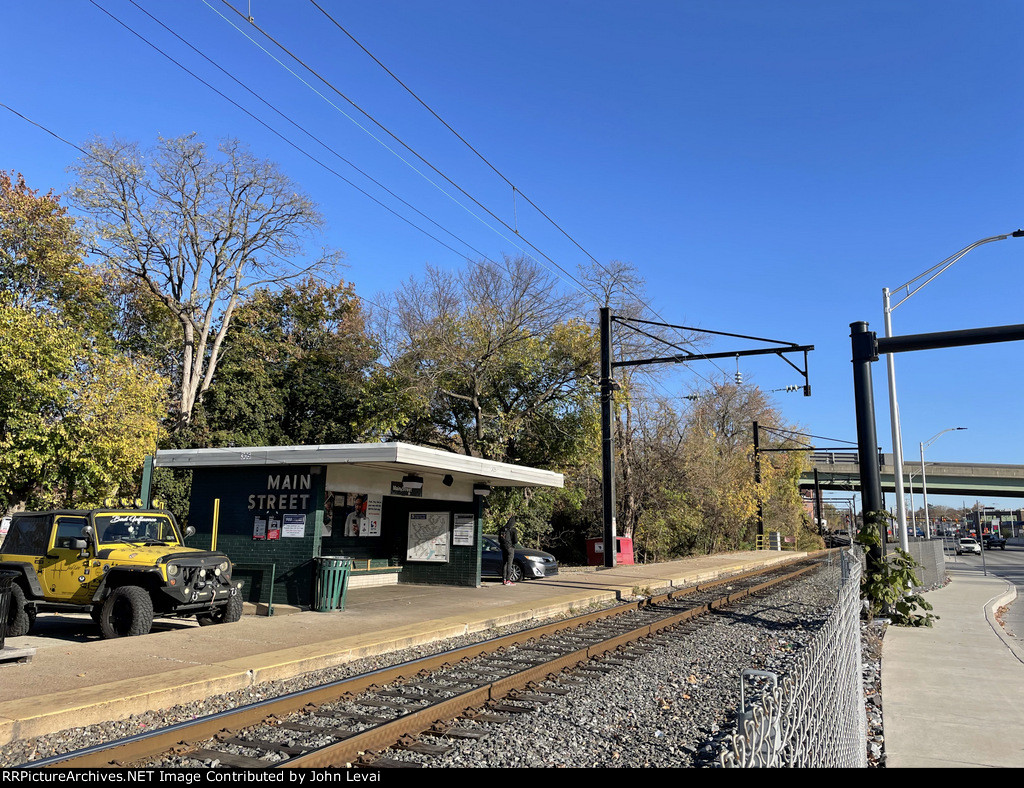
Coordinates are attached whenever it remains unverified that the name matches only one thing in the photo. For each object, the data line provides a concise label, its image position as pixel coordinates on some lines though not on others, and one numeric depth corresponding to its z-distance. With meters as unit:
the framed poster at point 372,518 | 17.95
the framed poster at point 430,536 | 18.50
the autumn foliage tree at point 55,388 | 21.17
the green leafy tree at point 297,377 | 33.56
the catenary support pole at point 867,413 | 14.09
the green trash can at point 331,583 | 13.24
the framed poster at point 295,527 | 14.02
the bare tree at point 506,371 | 29.91
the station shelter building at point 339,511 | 13.98
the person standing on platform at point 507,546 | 19.39
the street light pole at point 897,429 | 19.53
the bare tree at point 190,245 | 30.78
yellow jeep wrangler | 10.65
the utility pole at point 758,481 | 47.16
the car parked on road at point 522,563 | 21.12
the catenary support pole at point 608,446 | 21.94
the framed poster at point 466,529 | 18.41
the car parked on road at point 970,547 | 70.12
